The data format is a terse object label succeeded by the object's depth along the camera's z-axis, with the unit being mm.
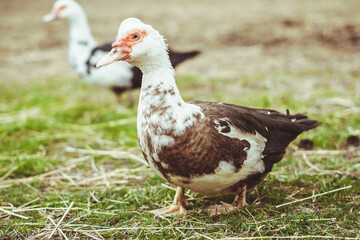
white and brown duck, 2504
